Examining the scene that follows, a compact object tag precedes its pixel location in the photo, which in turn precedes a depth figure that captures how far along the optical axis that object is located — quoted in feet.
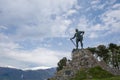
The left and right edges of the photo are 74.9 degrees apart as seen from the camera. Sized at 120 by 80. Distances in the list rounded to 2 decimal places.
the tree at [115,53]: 118.35
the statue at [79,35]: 68.27
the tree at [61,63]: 136.01
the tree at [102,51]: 123.22
